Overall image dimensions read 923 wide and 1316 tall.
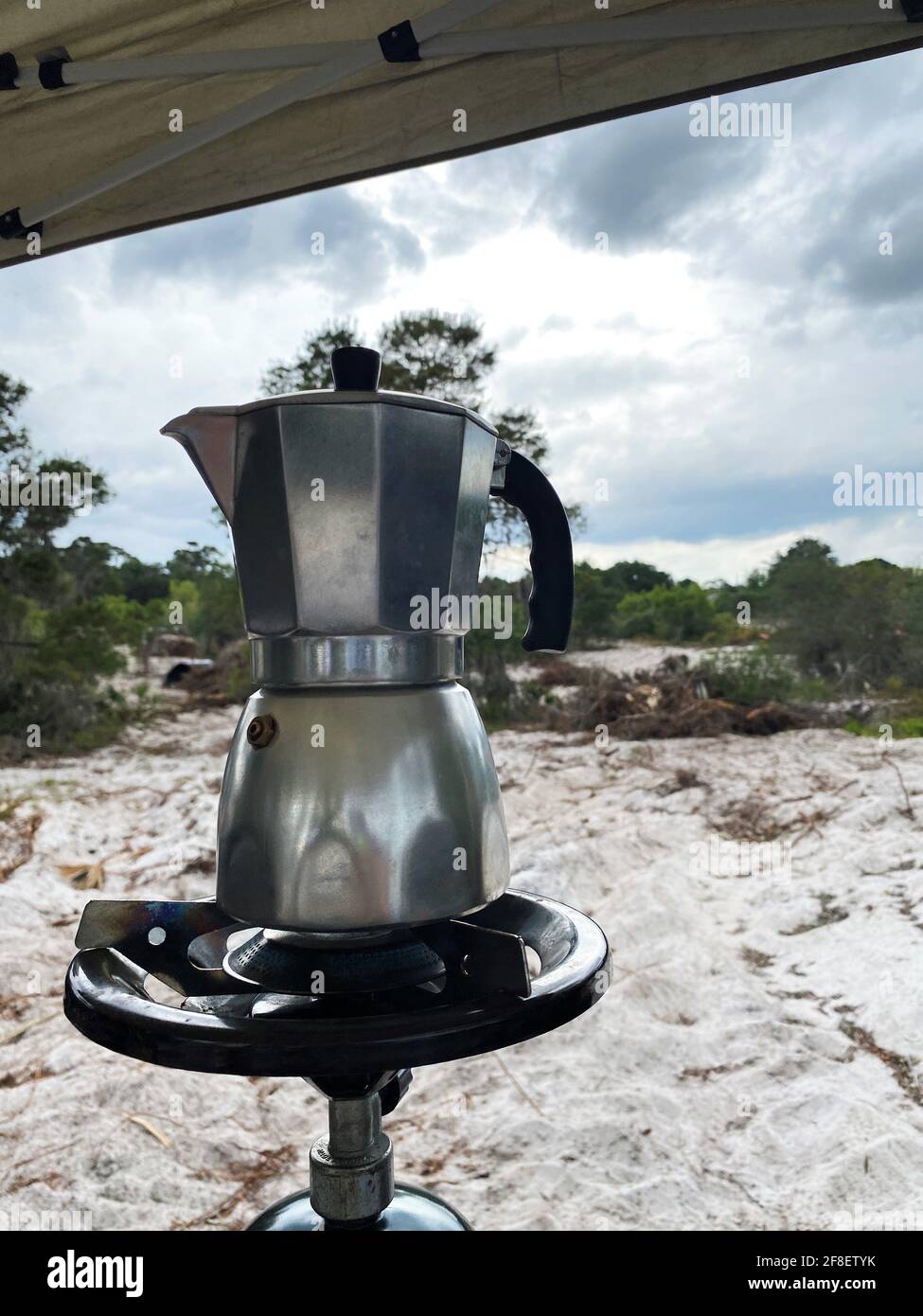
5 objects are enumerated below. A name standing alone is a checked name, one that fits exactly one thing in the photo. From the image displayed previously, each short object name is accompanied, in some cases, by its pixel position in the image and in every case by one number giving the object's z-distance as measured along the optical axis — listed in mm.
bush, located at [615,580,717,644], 5750
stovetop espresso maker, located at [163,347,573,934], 583
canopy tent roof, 923
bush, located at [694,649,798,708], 5133
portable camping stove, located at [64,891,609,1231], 499
